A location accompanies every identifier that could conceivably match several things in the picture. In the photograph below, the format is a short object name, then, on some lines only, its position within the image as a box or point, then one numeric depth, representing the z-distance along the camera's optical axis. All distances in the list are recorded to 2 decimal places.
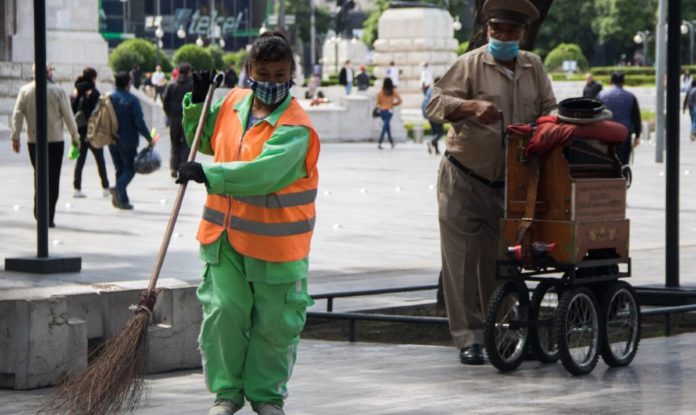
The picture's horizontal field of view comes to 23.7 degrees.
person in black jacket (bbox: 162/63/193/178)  21.12
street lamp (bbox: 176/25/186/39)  93.44
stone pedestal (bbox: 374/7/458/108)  52.62
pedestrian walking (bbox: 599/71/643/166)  17.95
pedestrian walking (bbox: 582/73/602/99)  28.48
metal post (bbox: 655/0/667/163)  28.48
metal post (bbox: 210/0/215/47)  92.50
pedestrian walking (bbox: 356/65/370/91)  50.75
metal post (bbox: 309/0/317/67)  95.81
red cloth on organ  7.86
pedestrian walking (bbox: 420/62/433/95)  48.68
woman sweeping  6.37
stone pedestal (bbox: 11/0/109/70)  38.50
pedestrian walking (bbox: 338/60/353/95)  52.28
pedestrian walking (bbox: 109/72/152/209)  18.64
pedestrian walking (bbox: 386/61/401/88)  50.81
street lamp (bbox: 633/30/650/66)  86.94
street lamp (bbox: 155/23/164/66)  71.45
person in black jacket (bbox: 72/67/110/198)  19.56
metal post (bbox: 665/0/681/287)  10.55
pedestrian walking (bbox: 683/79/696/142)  37.69
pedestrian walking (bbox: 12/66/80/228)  16.78
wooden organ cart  7.91
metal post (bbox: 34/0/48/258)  12.13
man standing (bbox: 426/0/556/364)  8.38
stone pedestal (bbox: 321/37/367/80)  79.29
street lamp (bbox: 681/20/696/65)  85.81
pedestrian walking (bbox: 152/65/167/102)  51.65
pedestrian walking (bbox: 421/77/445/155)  31.52
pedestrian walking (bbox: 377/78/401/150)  34.34
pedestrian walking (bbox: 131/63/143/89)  56.69
